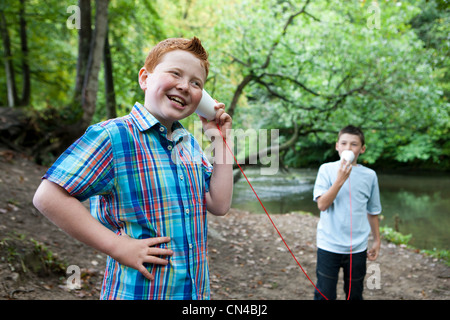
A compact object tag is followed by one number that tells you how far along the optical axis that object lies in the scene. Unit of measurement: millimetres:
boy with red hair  1025
